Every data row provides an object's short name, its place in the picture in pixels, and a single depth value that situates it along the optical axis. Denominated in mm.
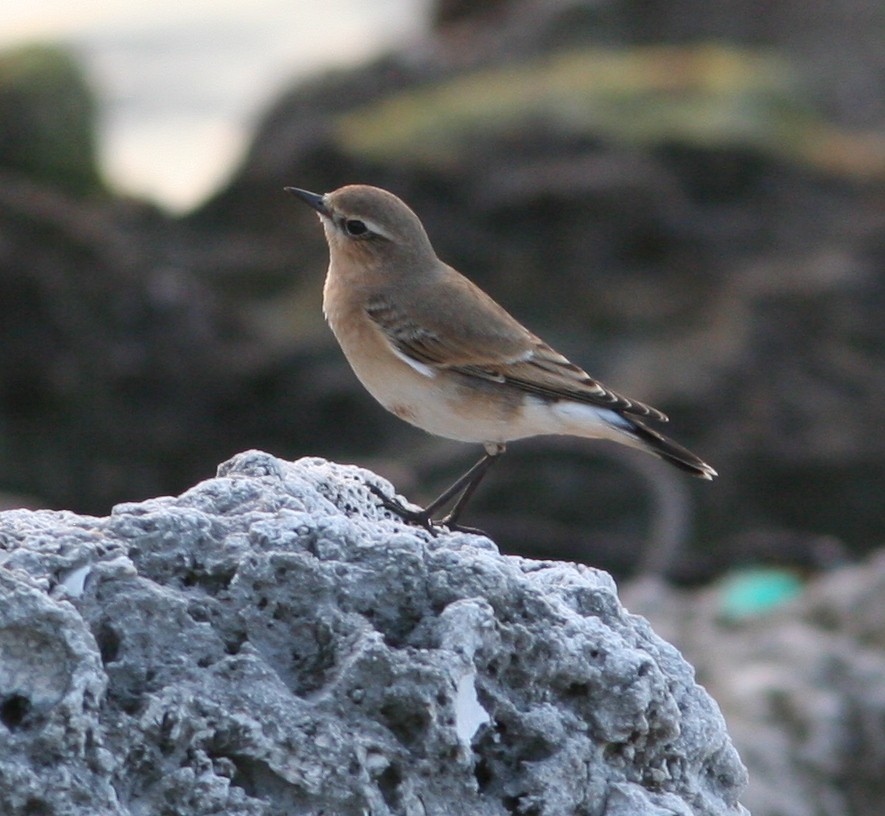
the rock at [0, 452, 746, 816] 6590
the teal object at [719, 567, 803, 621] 18312
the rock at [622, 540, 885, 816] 14062
